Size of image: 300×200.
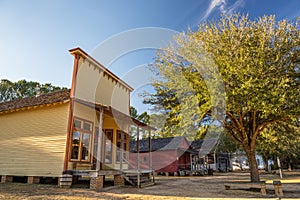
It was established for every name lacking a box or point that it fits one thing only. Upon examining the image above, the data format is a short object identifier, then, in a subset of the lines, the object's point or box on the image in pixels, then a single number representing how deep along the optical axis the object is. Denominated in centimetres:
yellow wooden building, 985
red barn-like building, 2683
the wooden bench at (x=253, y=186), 890
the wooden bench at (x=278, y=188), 838
